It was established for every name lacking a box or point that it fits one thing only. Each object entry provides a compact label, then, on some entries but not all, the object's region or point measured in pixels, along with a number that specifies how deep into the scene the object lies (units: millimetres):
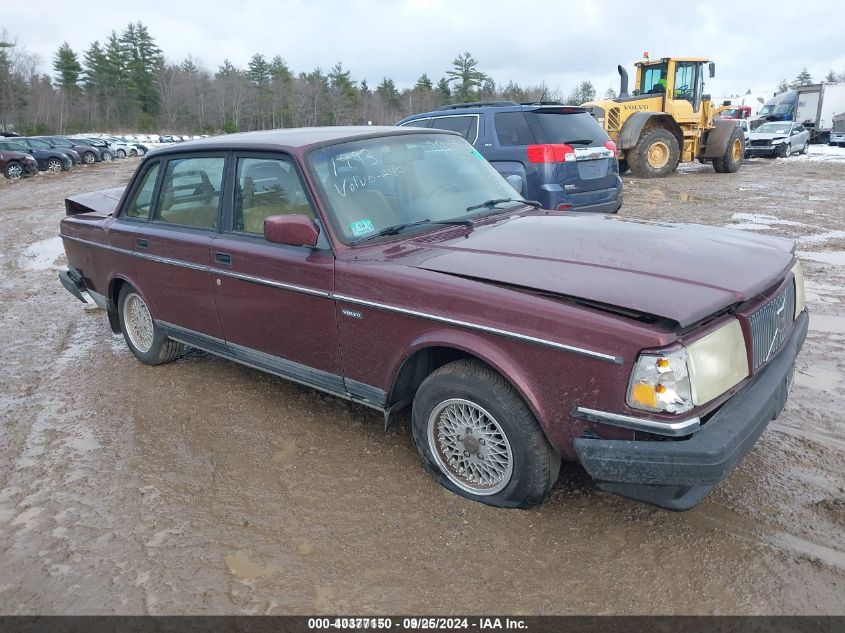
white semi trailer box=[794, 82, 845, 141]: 34750
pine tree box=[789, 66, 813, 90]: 102244
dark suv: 7527
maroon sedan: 2445
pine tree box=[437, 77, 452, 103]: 82062
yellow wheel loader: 17484
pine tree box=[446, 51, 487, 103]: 78812
